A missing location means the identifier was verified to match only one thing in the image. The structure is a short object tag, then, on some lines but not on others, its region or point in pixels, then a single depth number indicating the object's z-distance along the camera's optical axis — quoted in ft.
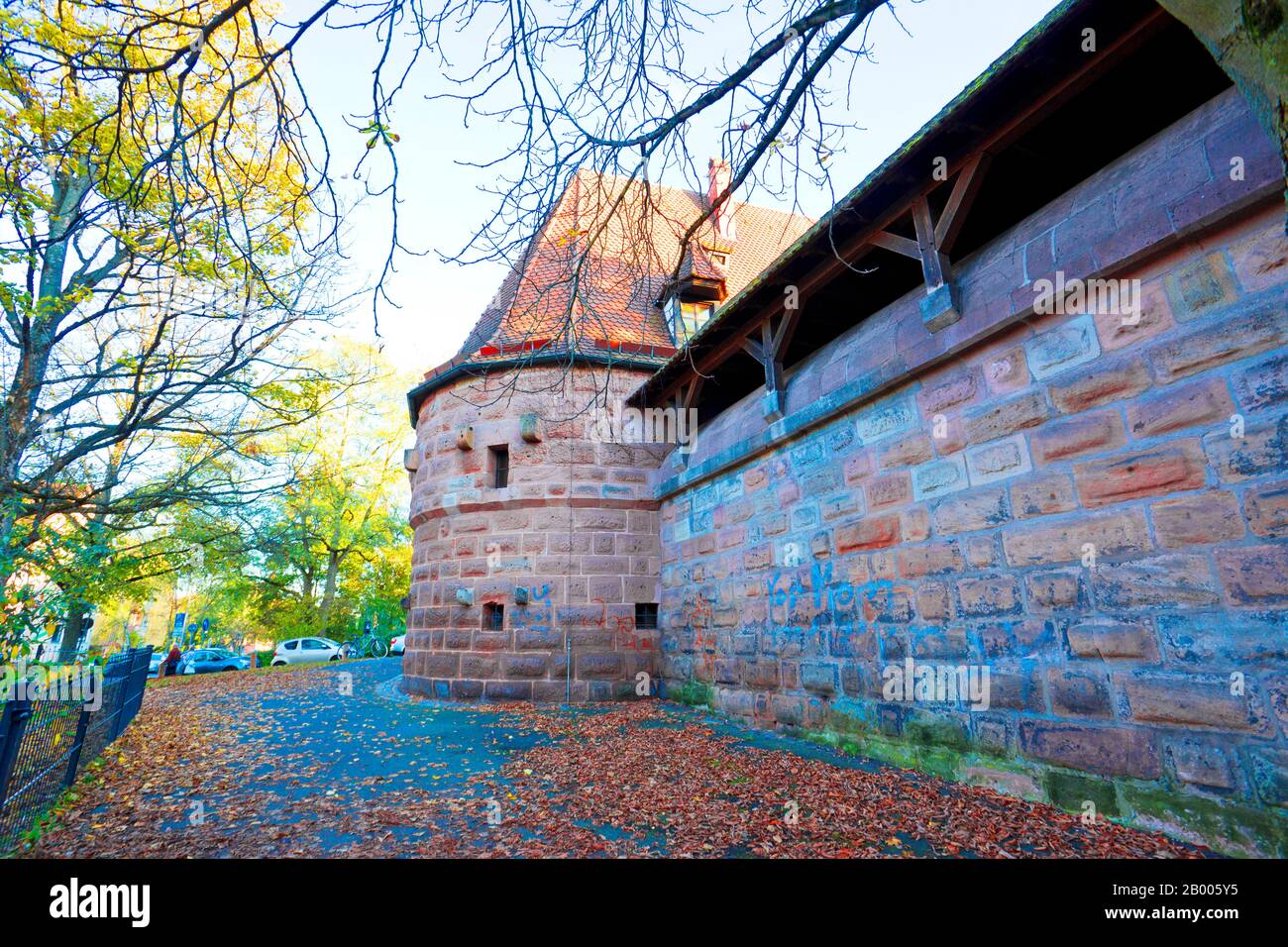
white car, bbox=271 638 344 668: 70.95
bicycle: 78.48
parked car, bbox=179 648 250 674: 68.28
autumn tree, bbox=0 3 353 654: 21.56
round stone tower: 27.09
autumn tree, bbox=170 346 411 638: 70.33
